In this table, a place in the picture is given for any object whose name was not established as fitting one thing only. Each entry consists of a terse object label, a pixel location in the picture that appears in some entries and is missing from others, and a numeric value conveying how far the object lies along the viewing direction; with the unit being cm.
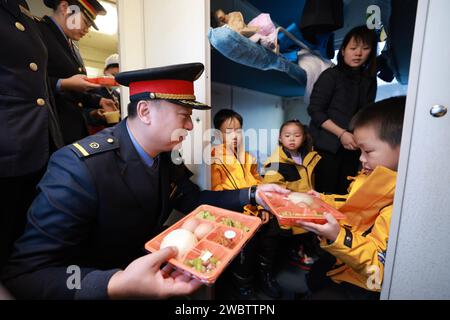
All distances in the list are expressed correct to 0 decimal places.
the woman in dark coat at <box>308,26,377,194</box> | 130
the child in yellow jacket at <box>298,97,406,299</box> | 73
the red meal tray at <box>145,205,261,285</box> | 54
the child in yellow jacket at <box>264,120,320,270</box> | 146
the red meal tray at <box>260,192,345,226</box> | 72
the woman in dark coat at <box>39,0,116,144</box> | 95
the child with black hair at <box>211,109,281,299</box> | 128
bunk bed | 99
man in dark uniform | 55
